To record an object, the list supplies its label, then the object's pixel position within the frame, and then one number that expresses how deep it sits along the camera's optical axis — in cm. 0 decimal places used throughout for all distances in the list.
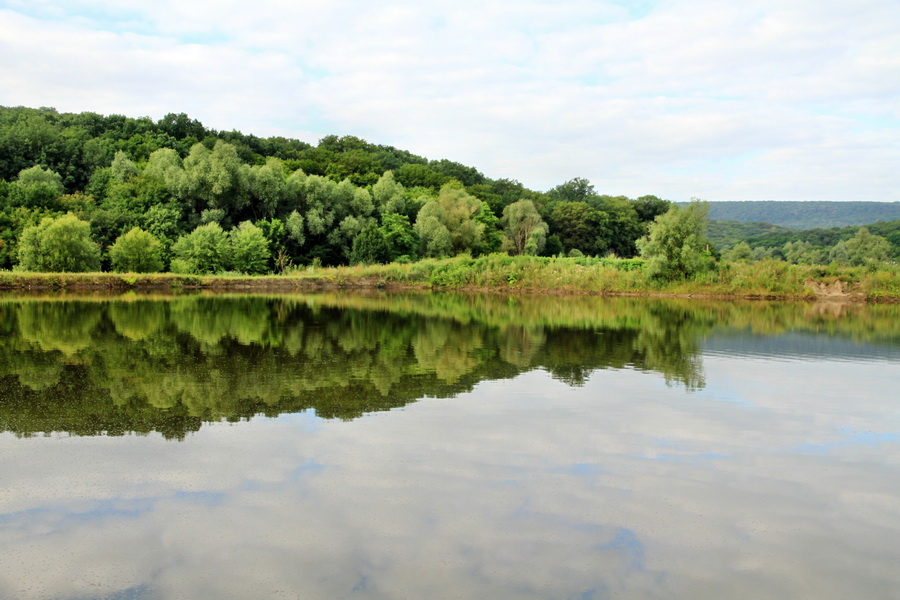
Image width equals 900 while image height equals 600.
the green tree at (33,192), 4538
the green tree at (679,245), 3903
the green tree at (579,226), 7862
